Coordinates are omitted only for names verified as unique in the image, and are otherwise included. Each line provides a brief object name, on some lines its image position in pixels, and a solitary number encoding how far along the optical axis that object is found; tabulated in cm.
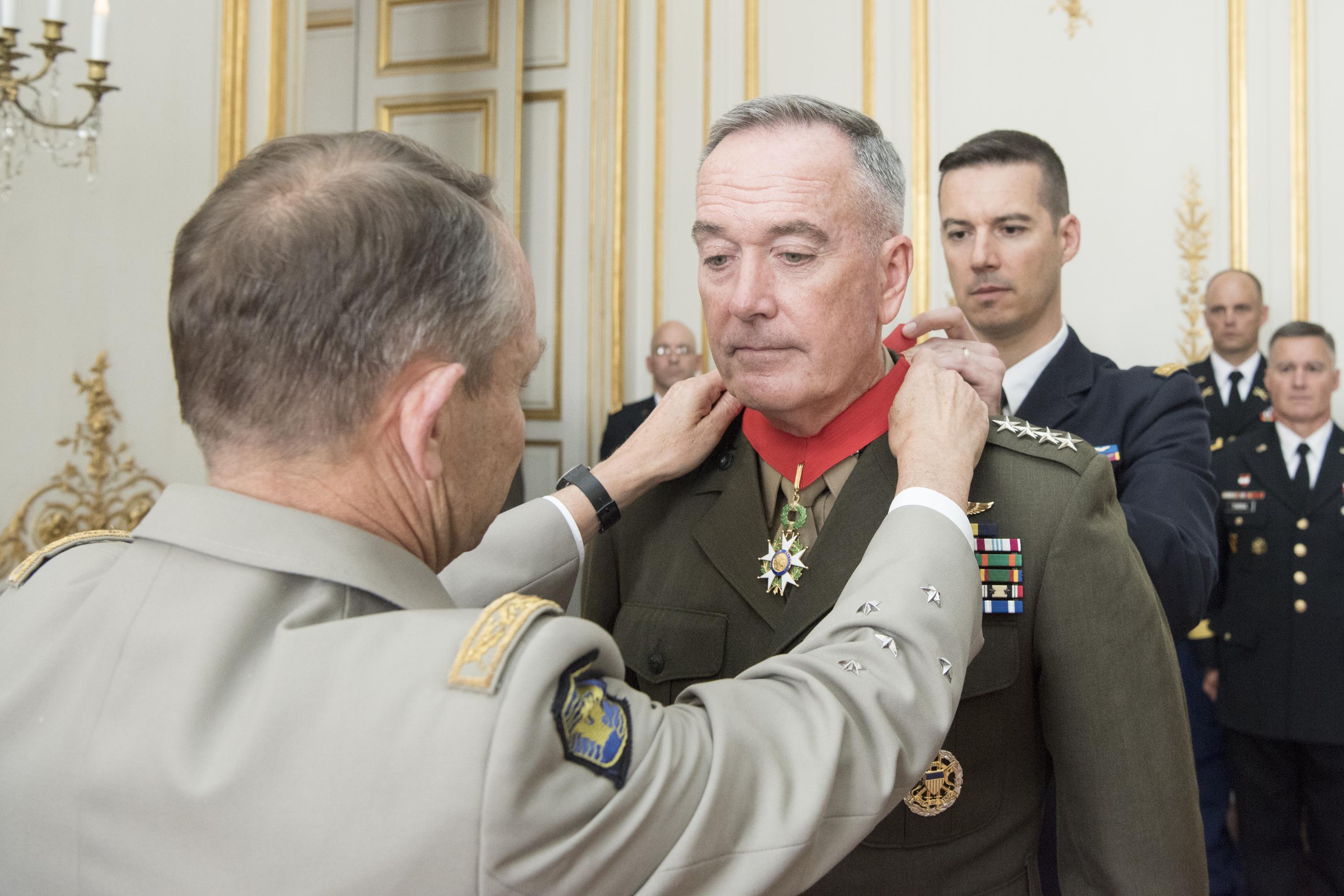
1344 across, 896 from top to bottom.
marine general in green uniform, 132
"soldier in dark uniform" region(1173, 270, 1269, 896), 383
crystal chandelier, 238
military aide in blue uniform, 192
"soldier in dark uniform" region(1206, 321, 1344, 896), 340
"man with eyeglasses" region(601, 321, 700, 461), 487
